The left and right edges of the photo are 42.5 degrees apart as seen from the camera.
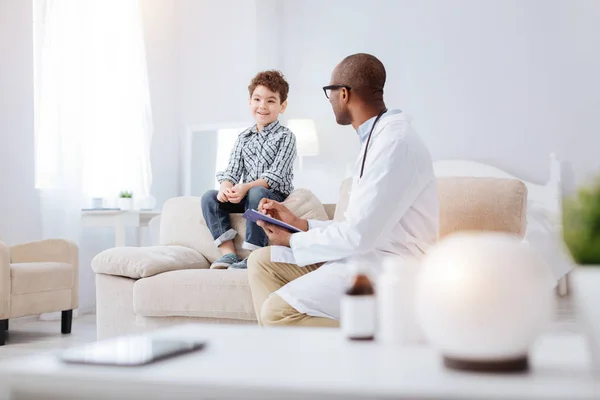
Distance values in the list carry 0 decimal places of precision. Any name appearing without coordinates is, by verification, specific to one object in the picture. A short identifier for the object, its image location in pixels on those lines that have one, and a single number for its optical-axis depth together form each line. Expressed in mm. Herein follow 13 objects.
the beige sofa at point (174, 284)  3055
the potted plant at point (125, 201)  5484
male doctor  2100
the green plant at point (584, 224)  878
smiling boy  3529
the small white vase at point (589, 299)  938
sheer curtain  5090
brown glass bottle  1271
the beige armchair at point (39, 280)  3953
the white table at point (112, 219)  5162
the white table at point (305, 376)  930
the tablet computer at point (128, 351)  1119
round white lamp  959
